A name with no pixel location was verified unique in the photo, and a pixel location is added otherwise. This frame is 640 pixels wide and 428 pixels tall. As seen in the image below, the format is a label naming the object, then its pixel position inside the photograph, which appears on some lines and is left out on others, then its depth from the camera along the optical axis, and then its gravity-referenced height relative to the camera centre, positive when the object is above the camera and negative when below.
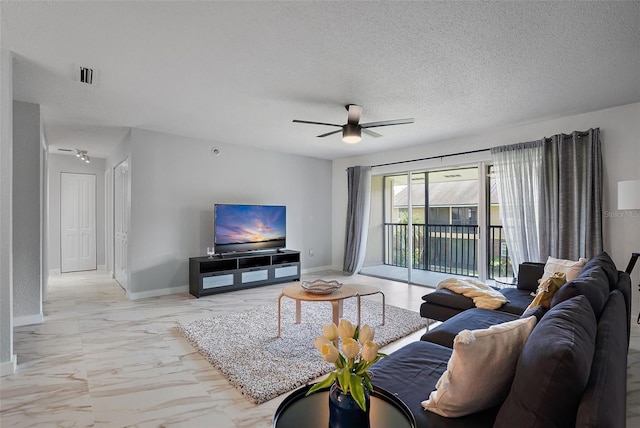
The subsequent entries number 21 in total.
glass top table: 1.13 -0.73
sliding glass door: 5.77 -0.29
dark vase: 1.01 -0.63
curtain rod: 4.71 +0.93
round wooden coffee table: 2.94 -0.76
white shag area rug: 2.31 -1.17
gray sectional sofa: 0.88 -0.49
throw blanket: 2.73 -0.71
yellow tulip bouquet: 0.99 -0.45
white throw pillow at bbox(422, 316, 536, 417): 1.16 -0.57
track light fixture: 5.89 +1.16
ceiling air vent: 2.68 +1.22
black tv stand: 4.67 -0.87
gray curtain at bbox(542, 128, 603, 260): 3.59 +0.22
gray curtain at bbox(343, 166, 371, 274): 6.20 -0.02
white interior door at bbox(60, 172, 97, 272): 6.46 -0.11
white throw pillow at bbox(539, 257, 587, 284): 2.76 -0.49
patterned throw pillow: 2.04 -0.50
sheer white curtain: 4.04 +0.25
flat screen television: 5.04 -0.20
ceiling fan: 3.36 +0.95
